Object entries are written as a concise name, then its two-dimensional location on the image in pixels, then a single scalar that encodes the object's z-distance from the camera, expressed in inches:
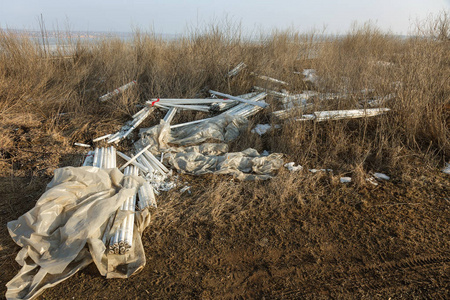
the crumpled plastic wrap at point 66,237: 87.0
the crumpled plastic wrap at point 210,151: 147.3
